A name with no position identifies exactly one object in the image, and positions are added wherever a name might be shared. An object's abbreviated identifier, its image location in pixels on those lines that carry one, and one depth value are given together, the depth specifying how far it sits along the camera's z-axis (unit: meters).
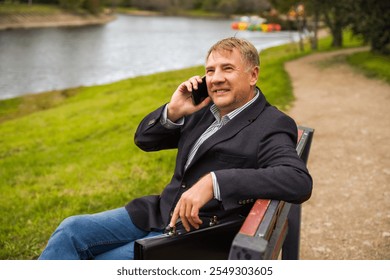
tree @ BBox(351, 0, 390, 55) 18.08
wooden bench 1.74
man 2.28
